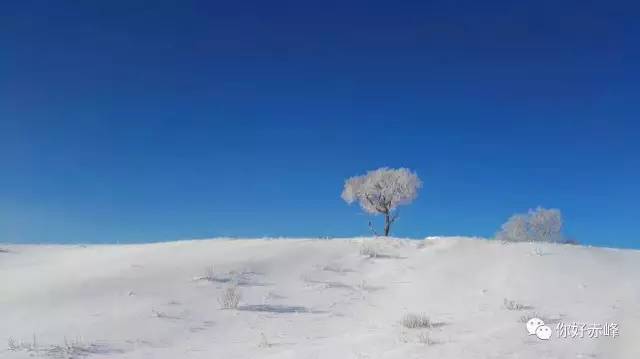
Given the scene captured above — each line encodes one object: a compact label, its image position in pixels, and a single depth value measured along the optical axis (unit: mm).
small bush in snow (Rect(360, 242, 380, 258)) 18969
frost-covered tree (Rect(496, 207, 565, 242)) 41719
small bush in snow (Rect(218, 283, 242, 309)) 12422
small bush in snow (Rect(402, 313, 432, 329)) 10773
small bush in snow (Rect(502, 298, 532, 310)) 12188
